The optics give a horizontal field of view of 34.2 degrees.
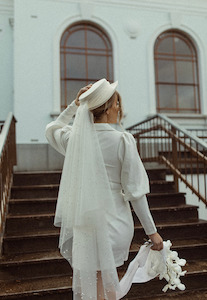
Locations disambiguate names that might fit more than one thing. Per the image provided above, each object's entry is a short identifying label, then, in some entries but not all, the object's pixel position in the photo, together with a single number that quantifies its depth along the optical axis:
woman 1.82
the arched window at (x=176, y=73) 8.14
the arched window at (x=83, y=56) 7.64
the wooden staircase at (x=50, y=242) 3.22
